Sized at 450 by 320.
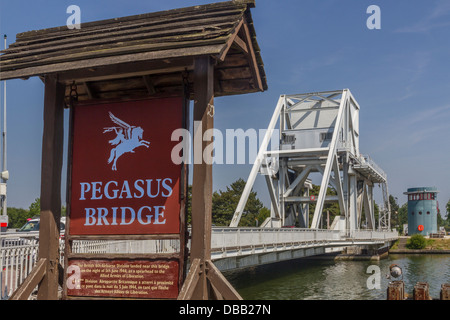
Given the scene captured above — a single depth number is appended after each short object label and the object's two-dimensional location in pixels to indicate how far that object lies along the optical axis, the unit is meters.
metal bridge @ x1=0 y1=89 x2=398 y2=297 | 45.56
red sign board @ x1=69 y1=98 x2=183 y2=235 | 7.34
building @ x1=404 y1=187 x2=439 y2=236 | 76.12
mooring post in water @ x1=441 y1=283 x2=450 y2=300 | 12.65
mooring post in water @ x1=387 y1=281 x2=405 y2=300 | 13.60
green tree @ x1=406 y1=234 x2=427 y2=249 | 58.97
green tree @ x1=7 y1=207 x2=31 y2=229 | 119.59
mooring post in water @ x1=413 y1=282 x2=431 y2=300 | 13.09
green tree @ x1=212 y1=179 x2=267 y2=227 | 75.25
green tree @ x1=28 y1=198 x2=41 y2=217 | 100.36
